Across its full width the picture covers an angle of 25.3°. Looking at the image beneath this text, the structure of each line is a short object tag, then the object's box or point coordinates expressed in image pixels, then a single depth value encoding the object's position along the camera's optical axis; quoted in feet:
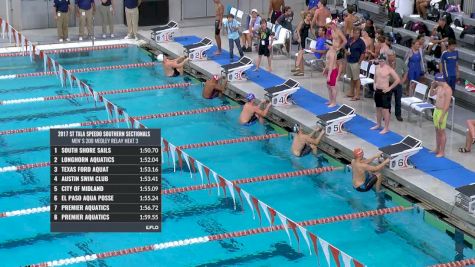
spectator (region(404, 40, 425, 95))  61.98
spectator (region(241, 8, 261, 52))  77.82
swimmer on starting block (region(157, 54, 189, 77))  74.64
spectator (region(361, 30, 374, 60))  66.34
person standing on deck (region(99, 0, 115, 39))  85.05
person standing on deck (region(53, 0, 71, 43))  82.74
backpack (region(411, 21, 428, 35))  72.46
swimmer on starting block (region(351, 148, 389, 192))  52.60
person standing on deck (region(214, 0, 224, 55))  77.05
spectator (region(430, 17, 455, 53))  66.49
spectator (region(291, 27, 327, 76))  71.10
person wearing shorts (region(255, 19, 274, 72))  70.79
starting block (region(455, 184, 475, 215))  48.24
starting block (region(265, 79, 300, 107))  65.00
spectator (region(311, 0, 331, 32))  76.33
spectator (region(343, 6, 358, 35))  70.85
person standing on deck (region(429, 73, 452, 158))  53.11
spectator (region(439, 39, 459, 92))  60.13
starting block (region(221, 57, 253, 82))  71.05
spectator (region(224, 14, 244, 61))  74.33
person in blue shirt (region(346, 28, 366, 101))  63.77
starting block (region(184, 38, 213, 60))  77.05
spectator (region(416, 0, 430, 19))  76.02
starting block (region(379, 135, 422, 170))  53.52
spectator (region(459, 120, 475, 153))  55.21
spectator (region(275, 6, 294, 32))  77.77
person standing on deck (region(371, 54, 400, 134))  57.62
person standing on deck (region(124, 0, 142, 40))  84.64
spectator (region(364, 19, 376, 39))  69.41
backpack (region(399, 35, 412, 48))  72.69
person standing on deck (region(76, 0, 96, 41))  83.76
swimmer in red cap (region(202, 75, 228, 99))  69.21
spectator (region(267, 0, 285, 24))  79.97
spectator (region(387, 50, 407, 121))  60.03
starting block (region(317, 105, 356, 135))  59.26
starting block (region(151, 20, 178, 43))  83.20
